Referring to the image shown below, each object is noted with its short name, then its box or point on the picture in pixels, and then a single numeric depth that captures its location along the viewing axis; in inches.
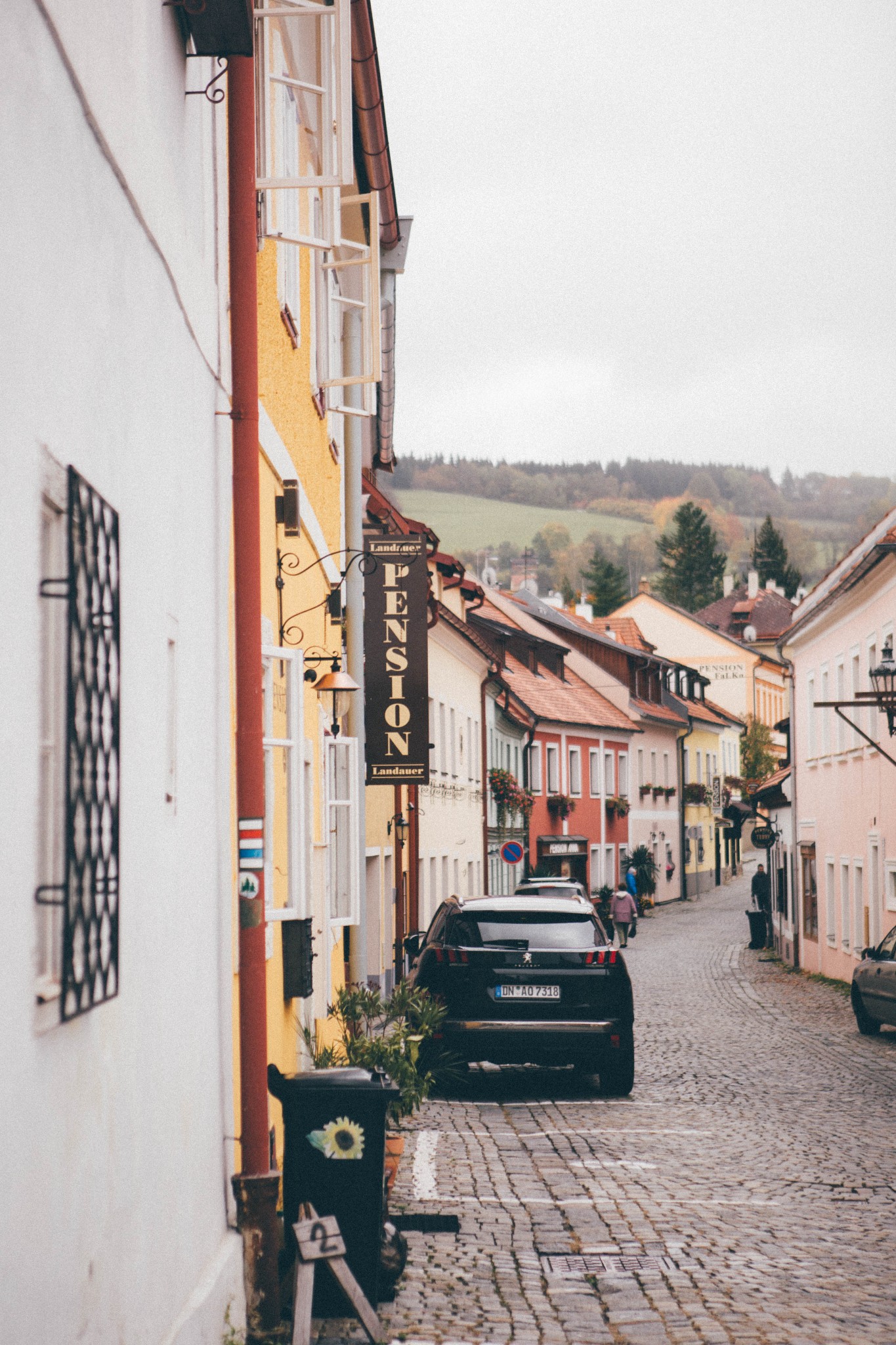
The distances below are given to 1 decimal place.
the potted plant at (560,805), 2014.0
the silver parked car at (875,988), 734.5
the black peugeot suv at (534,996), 516.4
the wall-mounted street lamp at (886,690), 784.9
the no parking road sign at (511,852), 1439.5
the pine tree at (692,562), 5032.0
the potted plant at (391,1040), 341.4
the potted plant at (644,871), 2267.5
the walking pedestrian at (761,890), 1744.6
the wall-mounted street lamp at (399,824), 986.7
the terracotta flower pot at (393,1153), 331.6
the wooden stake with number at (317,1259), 223.3
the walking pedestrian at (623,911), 1576.0
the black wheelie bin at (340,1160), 249.4
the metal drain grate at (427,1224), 326.0
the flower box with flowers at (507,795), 1633.9
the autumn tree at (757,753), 3240.7
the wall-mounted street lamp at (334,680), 417.9
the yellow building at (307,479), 306.8
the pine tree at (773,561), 5270.7
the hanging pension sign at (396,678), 711.1
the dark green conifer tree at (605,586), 4468.5
